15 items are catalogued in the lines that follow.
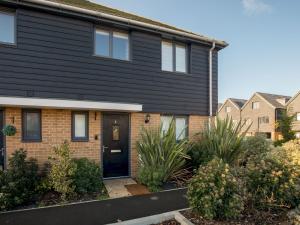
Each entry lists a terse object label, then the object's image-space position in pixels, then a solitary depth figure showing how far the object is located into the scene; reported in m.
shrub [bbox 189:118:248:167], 8.38
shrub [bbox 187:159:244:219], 4.16
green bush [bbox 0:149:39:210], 5.39
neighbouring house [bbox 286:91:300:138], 34.25
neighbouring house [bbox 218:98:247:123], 43.16
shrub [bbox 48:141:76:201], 5.95
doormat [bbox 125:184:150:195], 6.84
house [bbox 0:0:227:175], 6.80
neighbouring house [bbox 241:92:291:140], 35.91
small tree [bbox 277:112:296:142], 19.39
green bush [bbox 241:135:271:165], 10.45
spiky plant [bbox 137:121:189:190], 7.22
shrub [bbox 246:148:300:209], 4.61
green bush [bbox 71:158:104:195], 6.32
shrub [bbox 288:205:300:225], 3.71
